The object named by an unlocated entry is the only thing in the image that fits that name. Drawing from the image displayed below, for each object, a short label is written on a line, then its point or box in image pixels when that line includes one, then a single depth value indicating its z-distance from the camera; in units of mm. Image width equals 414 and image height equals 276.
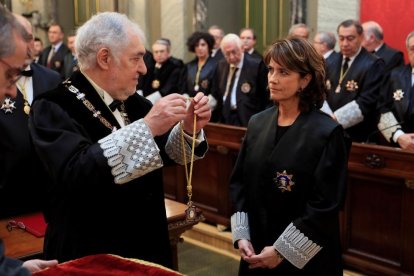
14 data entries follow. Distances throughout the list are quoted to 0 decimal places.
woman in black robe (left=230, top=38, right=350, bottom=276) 2508
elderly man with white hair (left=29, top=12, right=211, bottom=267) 2062
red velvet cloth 1749
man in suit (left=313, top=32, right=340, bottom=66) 6695
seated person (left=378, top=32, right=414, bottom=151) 4773
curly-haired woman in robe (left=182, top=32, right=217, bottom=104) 7184
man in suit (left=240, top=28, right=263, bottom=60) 8039
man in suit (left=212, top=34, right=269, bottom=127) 6230
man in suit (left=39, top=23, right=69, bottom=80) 10789
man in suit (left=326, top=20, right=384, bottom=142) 5250
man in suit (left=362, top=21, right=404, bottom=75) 6734
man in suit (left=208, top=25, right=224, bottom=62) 8181
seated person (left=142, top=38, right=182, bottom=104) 7914
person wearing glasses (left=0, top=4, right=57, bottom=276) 1512
